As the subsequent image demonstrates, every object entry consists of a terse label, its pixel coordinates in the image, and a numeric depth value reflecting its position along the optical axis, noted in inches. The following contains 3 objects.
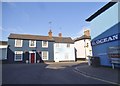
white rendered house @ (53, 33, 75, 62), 737.2
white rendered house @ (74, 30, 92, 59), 826.7
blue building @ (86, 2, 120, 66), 318.5
